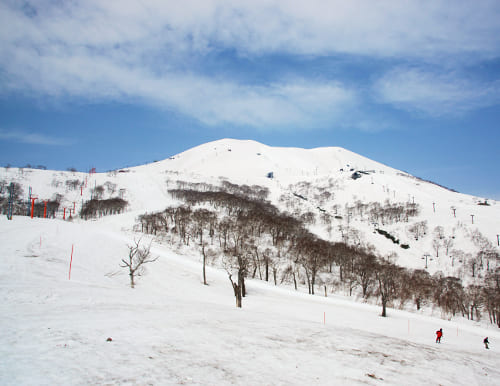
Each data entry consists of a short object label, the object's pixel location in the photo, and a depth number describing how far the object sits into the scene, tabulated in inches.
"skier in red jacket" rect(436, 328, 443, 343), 1107.3
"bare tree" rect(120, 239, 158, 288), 2004.2
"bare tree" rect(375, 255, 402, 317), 3038.9
